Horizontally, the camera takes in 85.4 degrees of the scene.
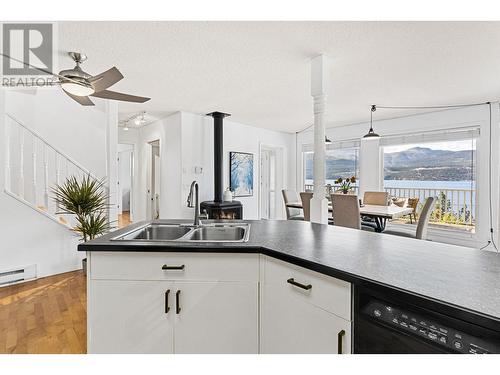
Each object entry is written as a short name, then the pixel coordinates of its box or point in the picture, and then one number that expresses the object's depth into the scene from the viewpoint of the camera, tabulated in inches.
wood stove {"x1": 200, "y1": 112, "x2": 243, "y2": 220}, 192.1
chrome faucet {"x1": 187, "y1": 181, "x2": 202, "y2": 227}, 77.2
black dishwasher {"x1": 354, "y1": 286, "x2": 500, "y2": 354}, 28.8
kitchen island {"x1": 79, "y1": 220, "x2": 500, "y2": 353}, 51.5
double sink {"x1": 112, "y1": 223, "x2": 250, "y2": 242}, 77.1
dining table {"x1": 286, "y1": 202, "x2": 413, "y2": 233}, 131.2
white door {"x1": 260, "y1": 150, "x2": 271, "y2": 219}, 271.4
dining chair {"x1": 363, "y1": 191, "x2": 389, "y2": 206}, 176.7
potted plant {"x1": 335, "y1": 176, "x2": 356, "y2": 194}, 174.8
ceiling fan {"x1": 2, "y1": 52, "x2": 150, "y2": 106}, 85.6
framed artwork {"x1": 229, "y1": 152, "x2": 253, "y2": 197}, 221.5
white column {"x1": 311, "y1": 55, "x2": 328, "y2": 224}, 102.6
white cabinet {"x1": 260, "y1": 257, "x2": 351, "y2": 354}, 41.3
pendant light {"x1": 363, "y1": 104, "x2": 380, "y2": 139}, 169.3
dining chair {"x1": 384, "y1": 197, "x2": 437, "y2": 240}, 116.8
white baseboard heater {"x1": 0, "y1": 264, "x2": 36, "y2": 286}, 119.8
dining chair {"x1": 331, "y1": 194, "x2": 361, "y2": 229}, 125.6
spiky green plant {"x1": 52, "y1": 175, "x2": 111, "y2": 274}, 125.2
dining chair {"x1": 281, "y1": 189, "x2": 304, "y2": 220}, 185.8
